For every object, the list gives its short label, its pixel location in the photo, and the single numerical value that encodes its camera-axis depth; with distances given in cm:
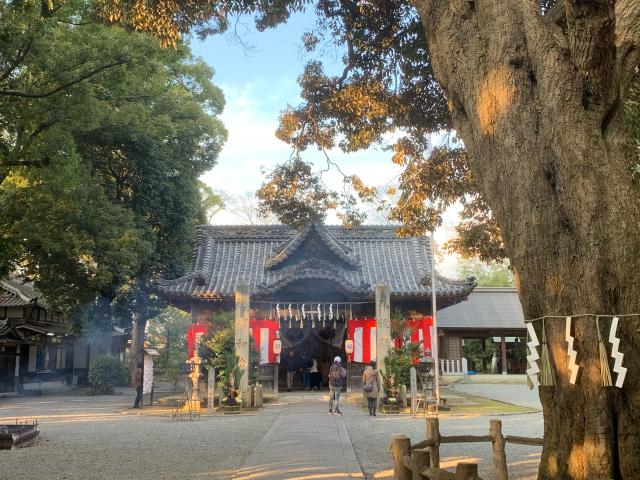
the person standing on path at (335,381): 1510
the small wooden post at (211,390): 1580
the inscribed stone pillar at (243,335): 1634
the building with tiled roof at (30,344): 2758
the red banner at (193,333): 1938
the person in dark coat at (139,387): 1744
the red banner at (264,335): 1894
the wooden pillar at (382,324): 1645
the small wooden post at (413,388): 1530
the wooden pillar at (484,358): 3630
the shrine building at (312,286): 1920
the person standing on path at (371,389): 1485
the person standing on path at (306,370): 2250
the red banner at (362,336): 1914
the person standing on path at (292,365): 2289
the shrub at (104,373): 2584
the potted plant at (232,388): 1578
